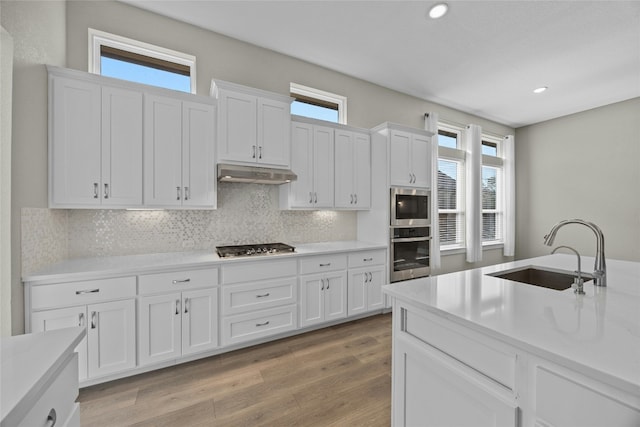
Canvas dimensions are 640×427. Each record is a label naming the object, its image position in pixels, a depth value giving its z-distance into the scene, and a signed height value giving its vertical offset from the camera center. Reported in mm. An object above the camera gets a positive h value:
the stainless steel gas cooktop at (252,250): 2625 -371
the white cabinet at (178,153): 2400 +579
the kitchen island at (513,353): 749 -476
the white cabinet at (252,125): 2666 +941
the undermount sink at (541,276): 1845 -457
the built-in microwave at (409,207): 3565 +104
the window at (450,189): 4852 +481
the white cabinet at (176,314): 2160 -854
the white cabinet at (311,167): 3154 +577
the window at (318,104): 3566 +1556
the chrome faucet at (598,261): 1373 -260
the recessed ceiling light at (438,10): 2531 +1993
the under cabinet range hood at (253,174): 2555 +406
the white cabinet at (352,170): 3451 +599
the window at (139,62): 2521 +1566
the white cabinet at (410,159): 3619 +784
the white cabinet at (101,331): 1897 -893
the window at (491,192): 5574 +461
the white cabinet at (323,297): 2896 -941
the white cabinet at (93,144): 2076 +587
